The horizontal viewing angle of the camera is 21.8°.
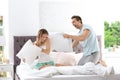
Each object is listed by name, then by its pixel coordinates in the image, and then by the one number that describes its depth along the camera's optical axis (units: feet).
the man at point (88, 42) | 18.25
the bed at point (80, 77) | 14.97
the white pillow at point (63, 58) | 20.87
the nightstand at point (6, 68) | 21.22
